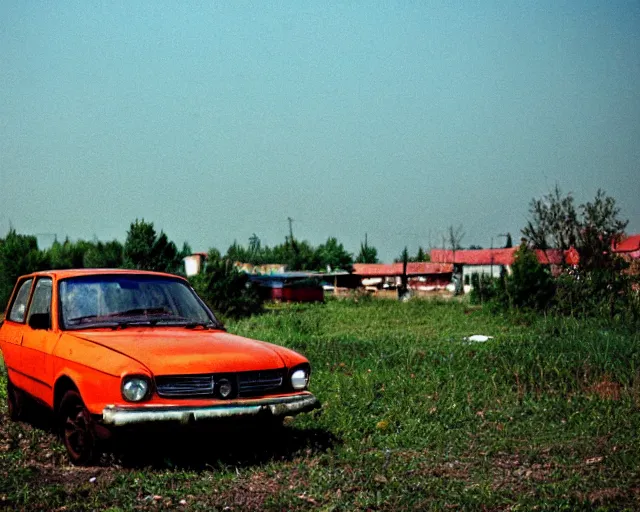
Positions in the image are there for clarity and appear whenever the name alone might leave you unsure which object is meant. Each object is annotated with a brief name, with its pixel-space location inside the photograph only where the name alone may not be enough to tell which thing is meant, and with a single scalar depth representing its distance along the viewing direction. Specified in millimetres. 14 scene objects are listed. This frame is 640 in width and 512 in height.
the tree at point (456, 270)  57188
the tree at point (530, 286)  26938
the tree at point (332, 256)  80312
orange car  6254
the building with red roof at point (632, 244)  68625
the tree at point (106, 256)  51094
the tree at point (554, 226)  39094
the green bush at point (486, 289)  28367
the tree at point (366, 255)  91688
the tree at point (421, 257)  93625
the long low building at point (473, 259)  70938
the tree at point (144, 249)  33125
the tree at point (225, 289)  29172
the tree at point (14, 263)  41531
